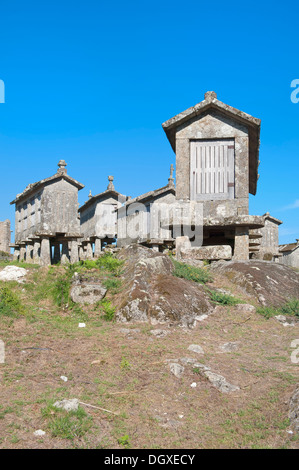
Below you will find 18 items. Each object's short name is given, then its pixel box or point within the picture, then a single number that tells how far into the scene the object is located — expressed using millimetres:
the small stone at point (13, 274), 9359
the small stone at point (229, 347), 6184
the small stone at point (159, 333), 6470
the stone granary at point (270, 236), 24422
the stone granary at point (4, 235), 38000
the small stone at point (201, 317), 7295
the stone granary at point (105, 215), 24922
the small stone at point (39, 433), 3900
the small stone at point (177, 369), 5164
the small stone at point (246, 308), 7834
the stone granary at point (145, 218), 21703
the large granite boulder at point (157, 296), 7070
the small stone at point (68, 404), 4246
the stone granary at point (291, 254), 29734
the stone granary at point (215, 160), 10852
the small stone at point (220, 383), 4882
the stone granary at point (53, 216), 19266
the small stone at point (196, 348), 5896
